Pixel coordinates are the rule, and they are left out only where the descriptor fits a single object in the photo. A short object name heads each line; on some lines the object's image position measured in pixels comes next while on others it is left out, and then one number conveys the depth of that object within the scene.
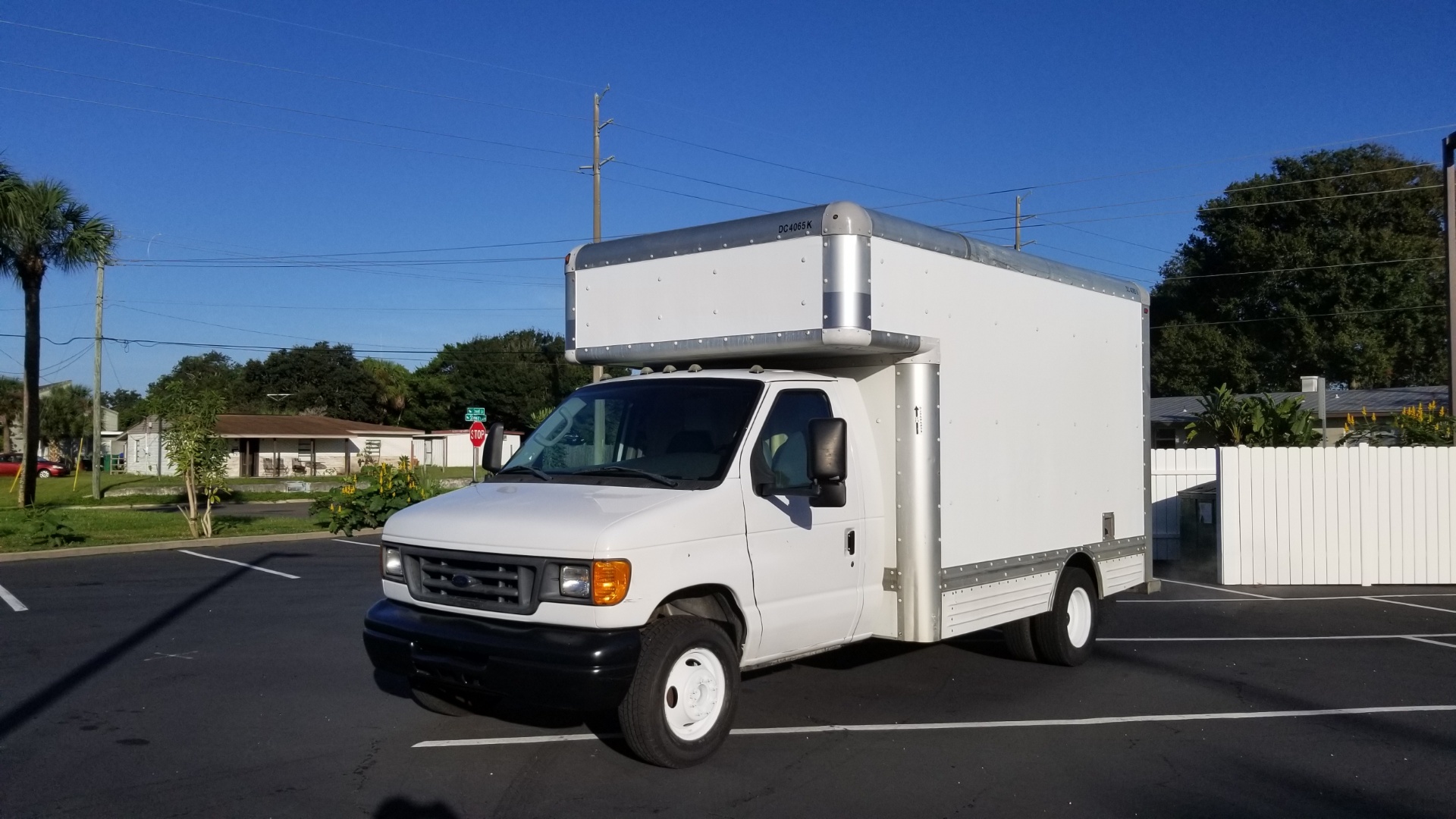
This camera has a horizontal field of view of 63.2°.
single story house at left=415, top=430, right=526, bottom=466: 66.62
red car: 60.00
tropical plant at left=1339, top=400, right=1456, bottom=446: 16.50
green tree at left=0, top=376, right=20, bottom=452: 76.62
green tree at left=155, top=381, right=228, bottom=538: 20.03
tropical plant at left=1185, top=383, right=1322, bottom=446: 16.14
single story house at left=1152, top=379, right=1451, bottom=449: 33.62
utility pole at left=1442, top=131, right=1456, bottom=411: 17.91
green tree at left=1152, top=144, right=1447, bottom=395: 45.09
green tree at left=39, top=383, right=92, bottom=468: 73.12
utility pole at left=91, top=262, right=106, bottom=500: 38.03
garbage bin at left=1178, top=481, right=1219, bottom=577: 15.80
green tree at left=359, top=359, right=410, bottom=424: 86.69
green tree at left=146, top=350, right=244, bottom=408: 81.94
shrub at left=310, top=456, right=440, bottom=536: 21.70
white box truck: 5.90
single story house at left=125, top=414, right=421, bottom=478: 60.78
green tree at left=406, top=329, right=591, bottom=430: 75.94
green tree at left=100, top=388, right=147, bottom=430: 115.49
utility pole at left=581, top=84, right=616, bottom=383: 31.44
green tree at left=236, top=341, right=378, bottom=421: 84.00
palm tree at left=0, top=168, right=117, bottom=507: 28.44
